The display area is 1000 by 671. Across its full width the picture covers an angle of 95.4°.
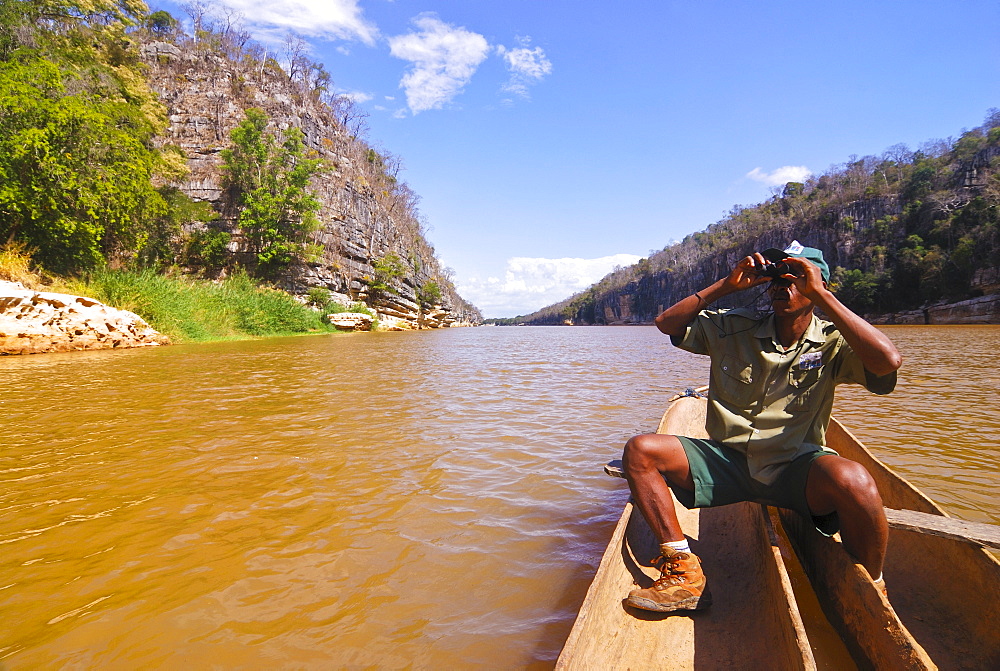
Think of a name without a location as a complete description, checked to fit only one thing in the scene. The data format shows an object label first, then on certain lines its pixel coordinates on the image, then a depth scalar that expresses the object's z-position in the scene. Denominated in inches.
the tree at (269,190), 1093.8
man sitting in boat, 81.9
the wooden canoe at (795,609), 60.4
